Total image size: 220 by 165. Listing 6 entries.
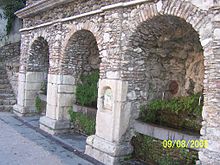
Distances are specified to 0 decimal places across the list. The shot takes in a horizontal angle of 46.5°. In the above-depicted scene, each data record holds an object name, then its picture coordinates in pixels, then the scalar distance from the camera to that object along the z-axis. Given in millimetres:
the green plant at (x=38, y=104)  8016
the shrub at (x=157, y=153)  3946
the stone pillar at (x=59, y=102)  6168
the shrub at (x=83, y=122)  5768
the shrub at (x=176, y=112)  4343
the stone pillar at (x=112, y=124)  4324
